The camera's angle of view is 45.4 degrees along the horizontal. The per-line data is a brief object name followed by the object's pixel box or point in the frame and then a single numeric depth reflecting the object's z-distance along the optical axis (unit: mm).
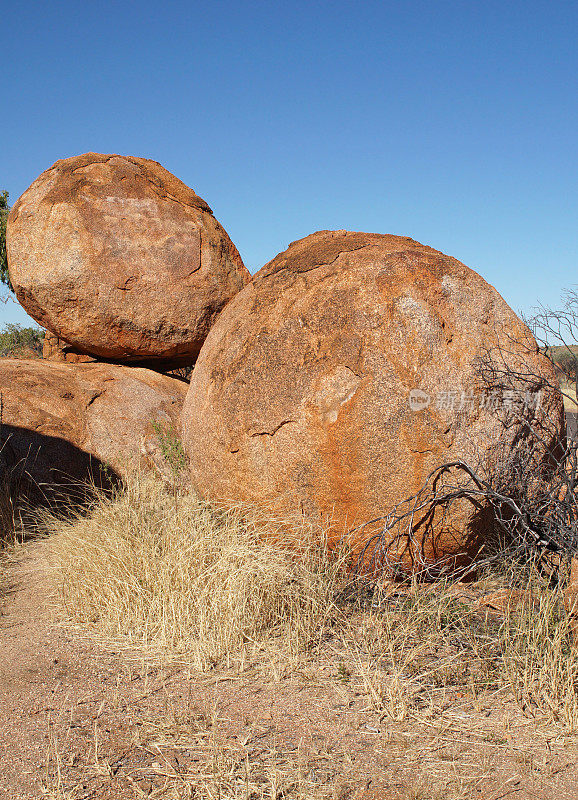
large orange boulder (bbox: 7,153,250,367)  5750
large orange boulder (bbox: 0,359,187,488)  5348
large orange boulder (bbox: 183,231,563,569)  3531
